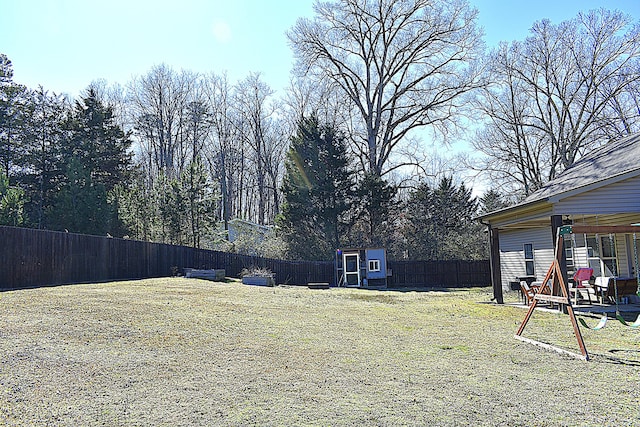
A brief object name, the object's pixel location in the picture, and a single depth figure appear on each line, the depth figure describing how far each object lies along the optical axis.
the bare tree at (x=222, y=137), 37.12
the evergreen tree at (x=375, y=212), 27.75
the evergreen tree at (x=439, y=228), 27.69
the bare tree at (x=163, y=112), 35.44
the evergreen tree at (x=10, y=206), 17.42
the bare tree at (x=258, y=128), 36.75
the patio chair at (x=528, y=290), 11.70
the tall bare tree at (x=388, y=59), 28.27
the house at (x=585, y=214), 10.84
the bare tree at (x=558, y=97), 25.52
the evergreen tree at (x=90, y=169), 22.33
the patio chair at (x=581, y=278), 11.54
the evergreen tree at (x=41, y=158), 26.06
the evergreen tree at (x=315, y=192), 27.70
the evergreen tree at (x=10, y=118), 25.83
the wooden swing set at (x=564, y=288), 6.51
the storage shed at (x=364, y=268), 23.22
